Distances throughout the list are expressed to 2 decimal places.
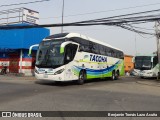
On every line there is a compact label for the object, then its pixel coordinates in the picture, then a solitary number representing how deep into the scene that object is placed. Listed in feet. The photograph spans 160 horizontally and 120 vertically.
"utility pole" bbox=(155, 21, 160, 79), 53.54
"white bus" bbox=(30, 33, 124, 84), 33.58
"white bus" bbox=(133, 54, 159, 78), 61.55
